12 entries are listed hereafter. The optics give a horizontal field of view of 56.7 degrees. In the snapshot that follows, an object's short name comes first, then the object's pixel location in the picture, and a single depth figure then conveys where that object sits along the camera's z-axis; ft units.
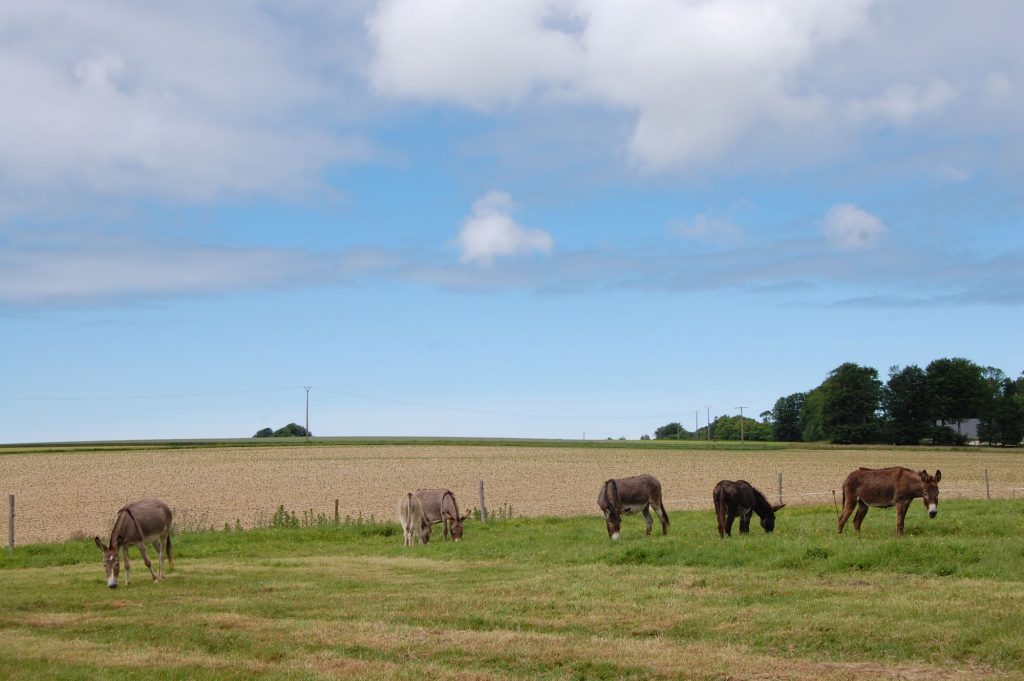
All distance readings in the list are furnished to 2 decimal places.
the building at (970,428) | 598.75
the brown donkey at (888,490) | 72.69
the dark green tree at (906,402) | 444.96
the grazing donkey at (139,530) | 65.92
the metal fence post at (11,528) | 94.28
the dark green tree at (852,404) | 444.55
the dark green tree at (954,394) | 444.14
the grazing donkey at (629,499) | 81.30
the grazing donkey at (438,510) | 95.86
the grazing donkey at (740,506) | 76.79
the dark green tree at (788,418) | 590.96
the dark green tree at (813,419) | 467.52
